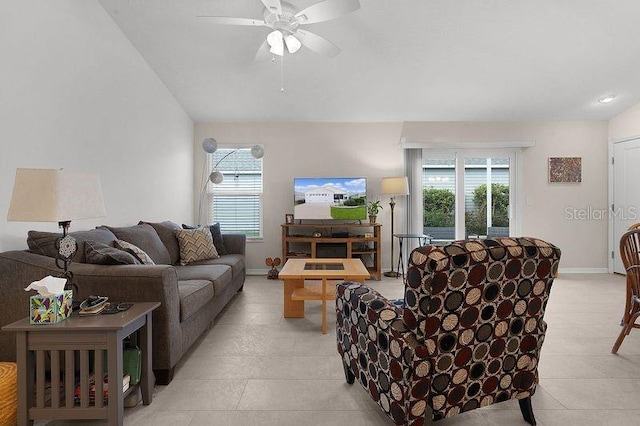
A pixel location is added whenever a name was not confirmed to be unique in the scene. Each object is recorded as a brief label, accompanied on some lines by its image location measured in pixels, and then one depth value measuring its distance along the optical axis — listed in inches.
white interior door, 194.2
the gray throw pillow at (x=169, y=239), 144.9
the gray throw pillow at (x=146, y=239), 117.8
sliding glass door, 218.2
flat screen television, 203.5
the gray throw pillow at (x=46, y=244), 80.2
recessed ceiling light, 182.7
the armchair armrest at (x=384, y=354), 54.0
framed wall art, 211.3
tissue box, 61.0
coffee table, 114.7
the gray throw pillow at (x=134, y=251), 98.9
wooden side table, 60.4
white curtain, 213.2
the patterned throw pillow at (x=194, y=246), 146.9
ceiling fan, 95.5
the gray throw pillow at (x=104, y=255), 79.1
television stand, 194.9
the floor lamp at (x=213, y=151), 179.5
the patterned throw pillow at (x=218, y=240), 169.2
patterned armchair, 51.1
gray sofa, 72.2
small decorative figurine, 200.2
